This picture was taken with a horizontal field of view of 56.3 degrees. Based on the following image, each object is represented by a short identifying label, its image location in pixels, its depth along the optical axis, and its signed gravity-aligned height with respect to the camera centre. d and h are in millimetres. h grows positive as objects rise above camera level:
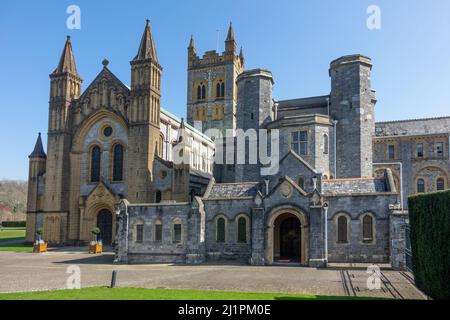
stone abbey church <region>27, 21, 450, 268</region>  28719 +3015
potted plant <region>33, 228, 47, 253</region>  40000 -4002
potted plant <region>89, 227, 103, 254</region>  38000 -3718
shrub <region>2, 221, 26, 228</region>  85938 -4157
